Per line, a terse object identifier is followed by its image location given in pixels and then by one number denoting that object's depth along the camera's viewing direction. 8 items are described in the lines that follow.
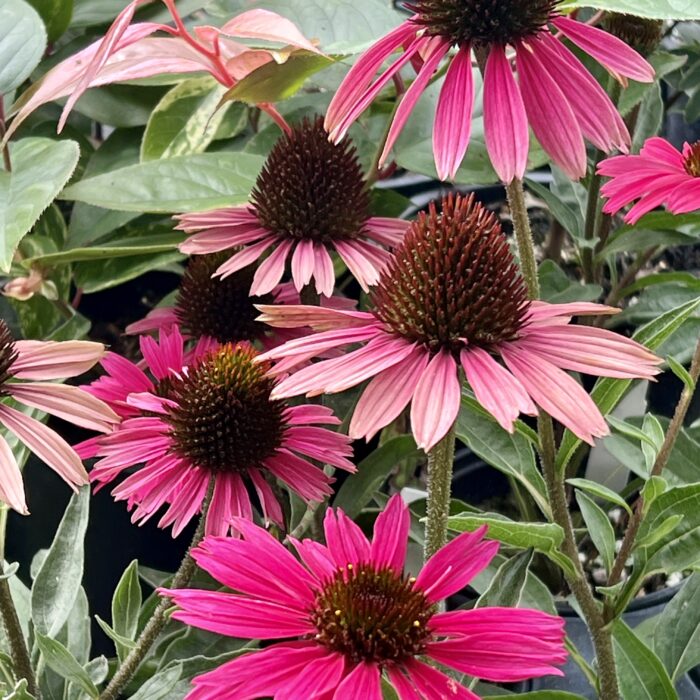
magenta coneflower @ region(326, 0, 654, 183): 0.41
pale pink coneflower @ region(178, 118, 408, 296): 0.55
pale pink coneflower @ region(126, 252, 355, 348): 0.60
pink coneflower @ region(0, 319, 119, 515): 0.42
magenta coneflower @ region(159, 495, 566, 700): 0.31
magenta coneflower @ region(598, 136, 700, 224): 0.50
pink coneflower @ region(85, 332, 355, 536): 0.47
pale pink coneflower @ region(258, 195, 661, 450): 0.34
